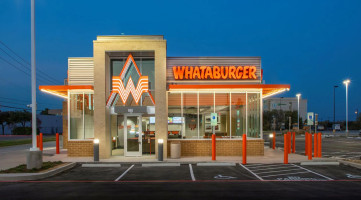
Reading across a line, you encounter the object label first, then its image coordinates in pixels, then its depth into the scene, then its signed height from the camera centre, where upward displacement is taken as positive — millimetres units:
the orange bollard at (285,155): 12283 -2305
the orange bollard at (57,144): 17014 -2422
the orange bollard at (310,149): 13240 -2145
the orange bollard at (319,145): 13805 -2086
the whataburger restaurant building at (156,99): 14008 +508
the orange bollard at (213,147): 13023 -2026
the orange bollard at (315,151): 14112 -2410
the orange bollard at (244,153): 12227 -2160
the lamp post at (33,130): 10289 -892
